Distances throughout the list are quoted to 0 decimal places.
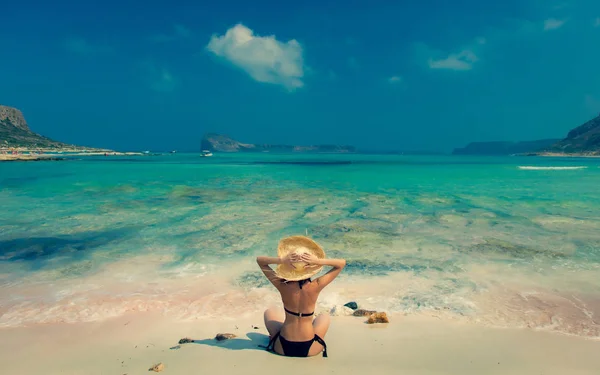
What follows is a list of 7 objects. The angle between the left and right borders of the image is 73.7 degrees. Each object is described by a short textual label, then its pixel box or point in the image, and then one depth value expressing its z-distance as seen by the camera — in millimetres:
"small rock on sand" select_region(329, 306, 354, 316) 8046
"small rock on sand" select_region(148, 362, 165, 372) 5793
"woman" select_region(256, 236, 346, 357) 5543
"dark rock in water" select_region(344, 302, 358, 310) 8308
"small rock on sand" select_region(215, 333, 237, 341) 6887
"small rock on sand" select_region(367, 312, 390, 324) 7582
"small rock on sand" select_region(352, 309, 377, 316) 7941
